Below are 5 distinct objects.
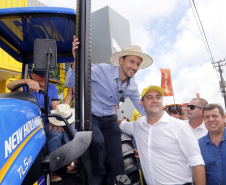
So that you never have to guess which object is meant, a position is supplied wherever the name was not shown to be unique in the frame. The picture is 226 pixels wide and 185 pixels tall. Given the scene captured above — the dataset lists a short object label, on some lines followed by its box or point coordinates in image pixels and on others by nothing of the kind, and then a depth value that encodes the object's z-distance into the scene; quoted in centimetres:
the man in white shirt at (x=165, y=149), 220
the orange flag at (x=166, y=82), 1012
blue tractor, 96
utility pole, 2691
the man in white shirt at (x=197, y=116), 383
